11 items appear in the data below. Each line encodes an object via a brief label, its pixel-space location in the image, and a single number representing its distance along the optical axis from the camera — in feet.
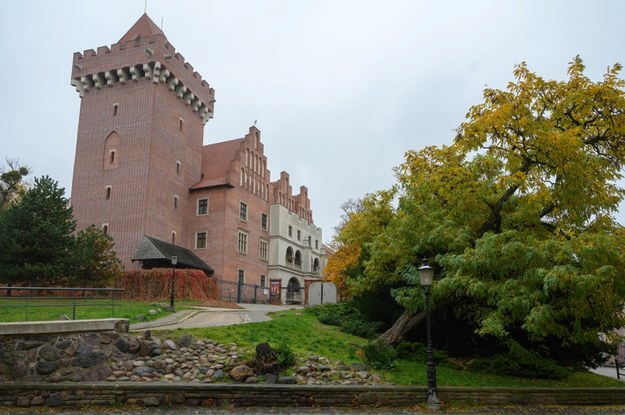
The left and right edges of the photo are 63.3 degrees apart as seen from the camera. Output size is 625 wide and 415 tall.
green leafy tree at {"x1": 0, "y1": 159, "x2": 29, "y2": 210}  140.77
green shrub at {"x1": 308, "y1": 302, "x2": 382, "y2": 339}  61.36
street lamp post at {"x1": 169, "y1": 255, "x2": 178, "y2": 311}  73.59
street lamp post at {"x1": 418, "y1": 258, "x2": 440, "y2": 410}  38.91
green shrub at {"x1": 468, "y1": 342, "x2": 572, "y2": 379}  49.49
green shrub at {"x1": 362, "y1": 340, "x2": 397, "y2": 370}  46.62
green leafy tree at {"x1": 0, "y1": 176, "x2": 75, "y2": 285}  81.25
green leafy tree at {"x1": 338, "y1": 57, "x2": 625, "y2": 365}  41.14
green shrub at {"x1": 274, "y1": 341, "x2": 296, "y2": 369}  42.86
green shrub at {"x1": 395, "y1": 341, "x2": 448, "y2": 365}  52.70
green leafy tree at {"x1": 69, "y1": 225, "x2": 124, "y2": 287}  84.74
